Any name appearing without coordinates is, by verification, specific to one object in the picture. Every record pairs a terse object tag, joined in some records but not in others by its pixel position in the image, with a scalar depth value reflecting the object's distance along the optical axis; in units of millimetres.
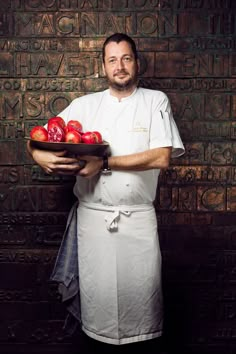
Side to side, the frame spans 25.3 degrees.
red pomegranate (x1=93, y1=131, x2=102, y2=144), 2316
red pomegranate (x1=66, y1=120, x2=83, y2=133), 2346
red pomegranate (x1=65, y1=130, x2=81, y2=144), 2242
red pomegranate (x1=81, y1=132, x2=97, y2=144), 2277
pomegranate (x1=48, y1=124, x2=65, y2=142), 2258
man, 2430
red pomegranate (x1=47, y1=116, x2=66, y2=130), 2297
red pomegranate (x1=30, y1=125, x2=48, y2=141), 2301
